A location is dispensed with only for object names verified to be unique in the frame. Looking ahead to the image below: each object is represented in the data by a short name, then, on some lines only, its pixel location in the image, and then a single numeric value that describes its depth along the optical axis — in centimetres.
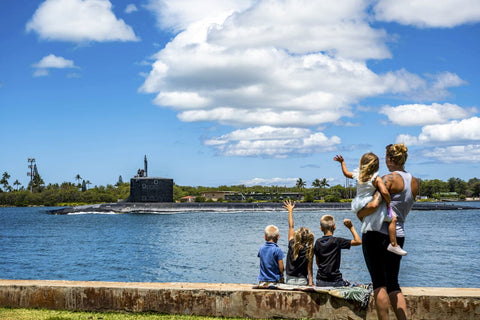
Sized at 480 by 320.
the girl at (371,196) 487
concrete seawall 591
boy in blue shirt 678
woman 493
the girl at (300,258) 657
